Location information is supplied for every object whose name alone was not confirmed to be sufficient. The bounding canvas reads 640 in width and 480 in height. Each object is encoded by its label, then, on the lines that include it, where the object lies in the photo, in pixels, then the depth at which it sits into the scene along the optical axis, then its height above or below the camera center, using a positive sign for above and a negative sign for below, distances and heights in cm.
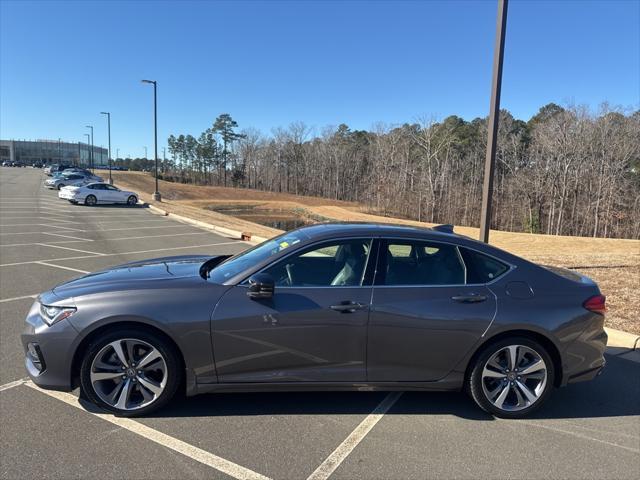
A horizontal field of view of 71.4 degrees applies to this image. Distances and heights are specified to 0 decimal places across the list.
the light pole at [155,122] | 3062 +410
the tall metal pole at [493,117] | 760 +136
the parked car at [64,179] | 3918 -28
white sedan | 2738 -107
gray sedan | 332 -106
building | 14200 +769
